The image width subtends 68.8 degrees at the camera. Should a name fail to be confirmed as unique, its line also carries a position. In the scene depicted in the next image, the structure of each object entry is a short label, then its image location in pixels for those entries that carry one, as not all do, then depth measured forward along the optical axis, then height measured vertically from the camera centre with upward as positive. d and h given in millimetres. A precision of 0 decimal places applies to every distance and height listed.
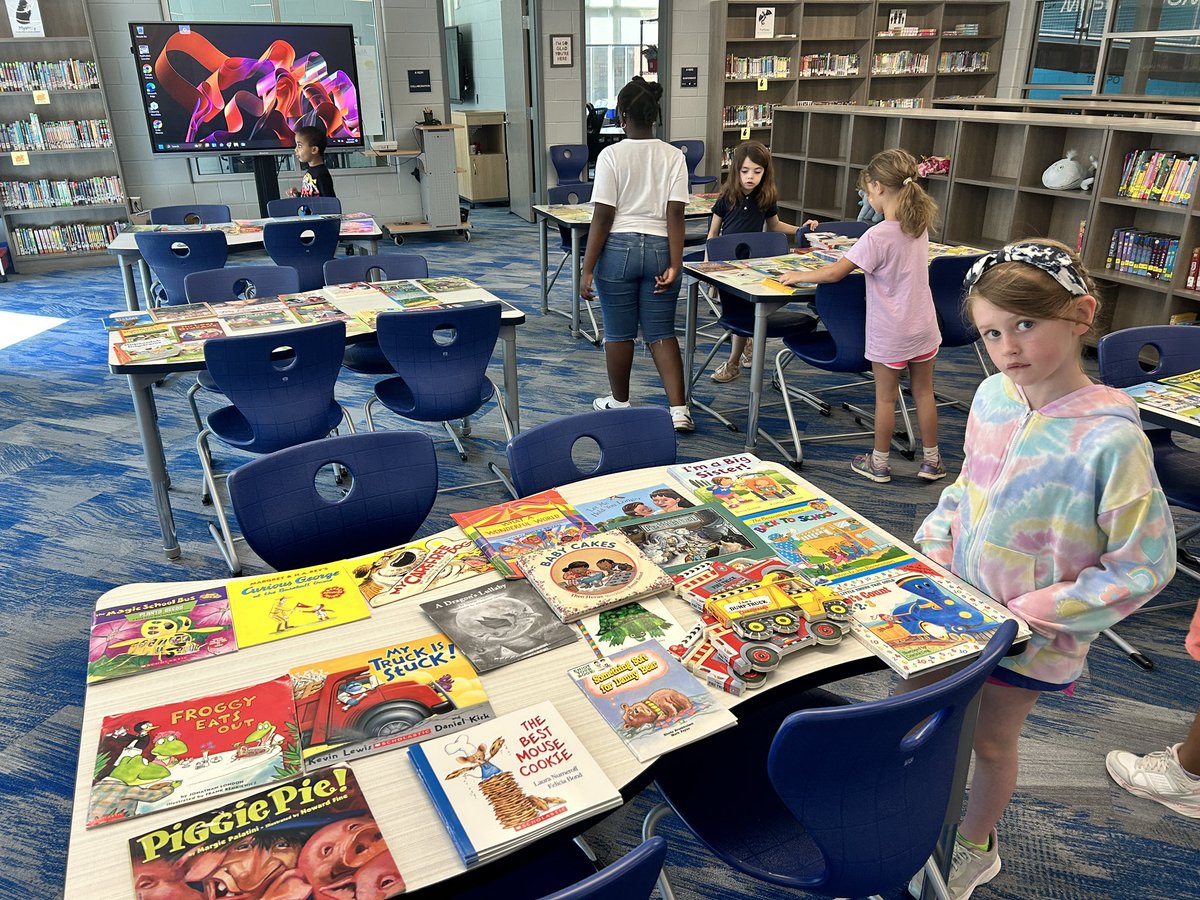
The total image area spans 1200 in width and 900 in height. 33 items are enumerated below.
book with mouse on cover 1116 -873
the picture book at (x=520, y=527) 1777 -867
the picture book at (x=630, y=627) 1511 -883
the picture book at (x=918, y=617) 1454 -872
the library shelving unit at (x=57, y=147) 7762 -416
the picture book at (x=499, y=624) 1486 -878
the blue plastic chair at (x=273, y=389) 2910 -947
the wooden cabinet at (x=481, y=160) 10836 -803
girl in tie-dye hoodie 1434 -636
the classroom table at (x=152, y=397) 2979 -1058
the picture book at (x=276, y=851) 1049 -876
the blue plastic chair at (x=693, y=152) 9271 -642
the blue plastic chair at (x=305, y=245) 4891 -800
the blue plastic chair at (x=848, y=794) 1219 -1031
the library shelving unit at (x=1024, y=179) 5051 -632
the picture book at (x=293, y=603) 1557 -877
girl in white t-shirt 3936 -658
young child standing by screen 5922 -435
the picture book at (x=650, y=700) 1294 -882
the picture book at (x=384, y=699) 1292 -879
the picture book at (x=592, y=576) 1601 -858
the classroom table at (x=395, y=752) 1091 -883
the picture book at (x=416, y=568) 1675 -876
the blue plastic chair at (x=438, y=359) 3223 -938
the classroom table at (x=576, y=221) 5711 -796
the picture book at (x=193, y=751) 1193 -880
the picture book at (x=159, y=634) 1469 -874
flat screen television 7824 +91
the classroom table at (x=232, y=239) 4918 -760
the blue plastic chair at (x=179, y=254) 4672 -792
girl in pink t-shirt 3426 -784
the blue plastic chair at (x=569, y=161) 8969 -675
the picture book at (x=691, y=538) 1763 -871
